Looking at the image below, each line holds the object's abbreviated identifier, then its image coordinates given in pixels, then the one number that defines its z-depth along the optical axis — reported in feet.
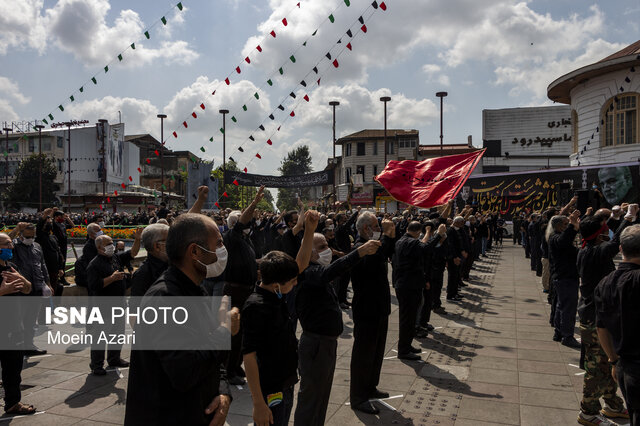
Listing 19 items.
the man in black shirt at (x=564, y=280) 24.26
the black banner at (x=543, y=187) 67.46
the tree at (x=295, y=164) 346.33
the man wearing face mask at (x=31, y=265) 22.22
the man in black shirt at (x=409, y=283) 22.25
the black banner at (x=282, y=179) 61.16
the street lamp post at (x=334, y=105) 112.78
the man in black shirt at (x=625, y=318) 10.33
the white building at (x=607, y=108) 74.33
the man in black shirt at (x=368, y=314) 16.44
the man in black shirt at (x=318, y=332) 12.12
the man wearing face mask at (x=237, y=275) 19.06
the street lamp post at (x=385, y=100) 110.55
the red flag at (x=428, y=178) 30.01
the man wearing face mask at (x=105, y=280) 19.90
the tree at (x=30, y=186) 169.27
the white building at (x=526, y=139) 161.07
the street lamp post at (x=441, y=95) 104.84
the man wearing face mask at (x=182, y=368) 6.61
